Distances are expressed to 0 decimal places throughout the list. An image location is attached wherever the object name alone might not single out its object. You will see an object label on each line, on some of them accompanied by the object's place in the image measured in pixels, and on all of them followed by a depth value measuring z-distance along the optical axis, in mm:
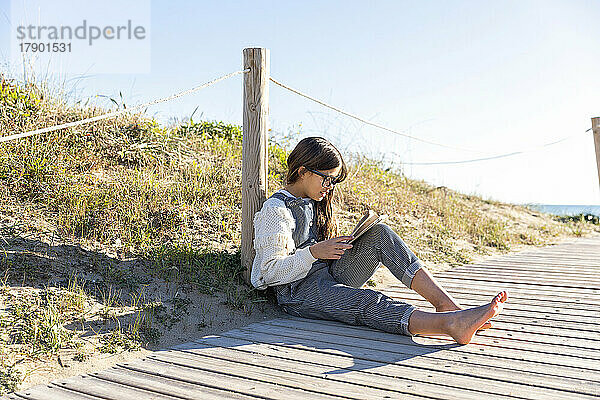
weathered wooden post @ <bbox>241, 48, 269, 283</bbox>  3514
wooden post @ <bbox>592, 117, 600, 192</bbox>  5691
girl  2859
